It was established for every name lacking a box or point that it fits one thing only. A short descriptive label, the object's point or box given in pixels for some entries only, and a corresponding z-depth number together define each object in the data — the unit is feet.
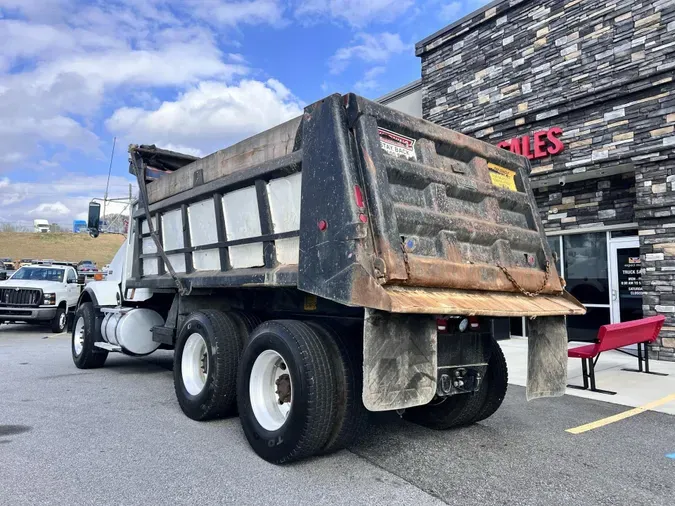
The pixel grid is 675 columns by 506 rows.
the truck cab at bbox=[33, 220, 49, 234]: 318.65
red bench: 21.95
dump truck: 11.96
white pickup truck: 46.32
